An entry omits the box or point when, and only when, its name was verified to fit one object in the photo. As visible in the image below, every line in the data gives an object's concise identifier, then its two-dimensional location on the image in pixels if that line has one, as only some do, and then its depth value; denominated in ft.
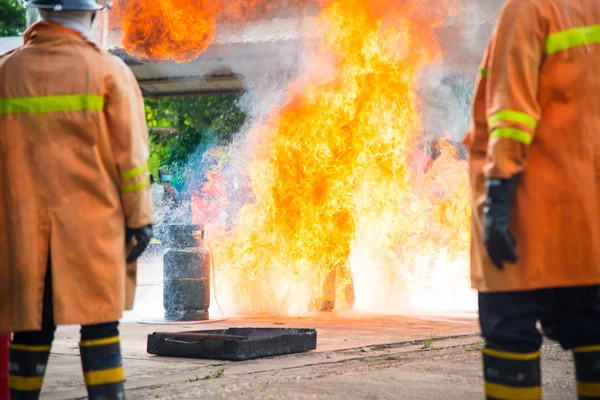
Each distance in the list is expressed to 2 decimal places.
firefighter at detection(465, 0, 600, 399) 9.53
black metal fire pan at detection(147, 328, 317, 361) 19.50
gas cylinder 30.12
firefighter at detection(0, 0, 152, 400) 11.17
